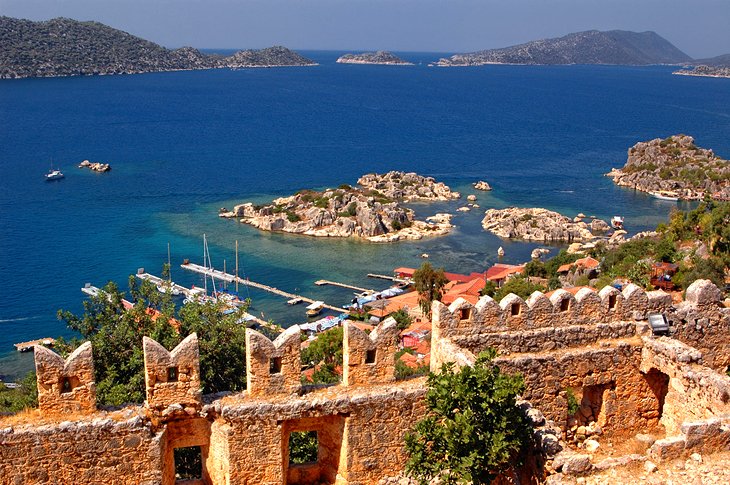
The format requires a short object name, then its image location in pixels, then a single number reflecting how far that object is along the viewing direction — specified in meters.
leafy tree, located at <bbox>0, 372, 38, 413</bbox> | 19.75
